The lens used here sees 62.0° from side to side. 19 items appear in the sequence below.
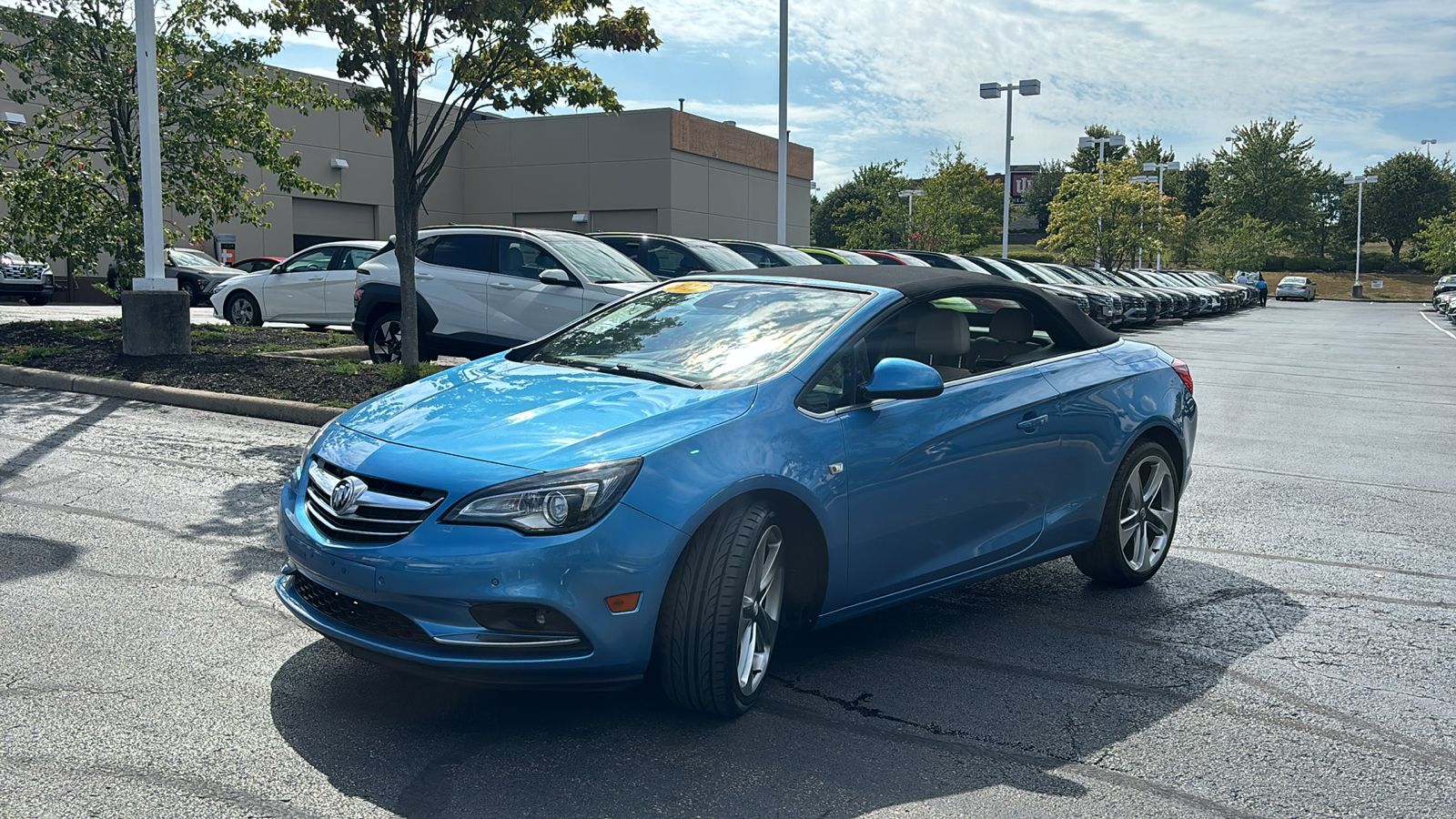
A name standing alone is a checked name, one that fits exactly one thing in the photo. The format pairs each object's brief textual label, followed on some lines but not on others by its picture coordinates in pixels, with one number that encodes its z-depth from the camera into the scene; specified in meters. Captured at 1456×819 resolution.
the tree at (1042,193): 113.12
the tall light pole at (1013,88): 35.08
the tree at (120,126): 14.05
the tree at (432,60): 10.62
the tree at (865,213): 72.65
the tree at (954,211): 59.88
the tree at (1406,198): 96.38
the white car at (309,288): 18.41
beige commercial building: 35.72
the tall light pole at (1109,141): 41.53
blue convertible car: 3.48
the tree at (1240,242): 82.50
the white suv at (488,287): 12.16
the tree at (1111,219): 48.34
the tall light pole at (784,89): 22.72
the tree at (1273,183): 92.31
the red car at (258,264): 26.08
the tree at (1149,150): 108.06
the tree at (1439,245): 77.39
